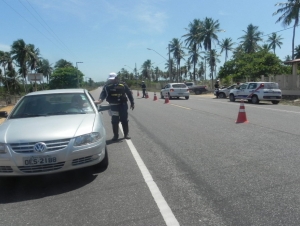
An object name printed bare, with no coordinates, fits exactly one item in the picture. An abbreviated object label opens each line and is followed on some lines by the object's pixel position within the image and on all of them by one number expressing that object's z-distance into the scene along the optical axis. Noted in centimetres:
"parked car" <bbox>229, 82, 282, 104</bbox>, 1591
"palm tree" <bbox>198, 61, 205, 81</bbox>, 8200
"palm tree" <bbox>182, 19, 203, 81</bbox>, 4313
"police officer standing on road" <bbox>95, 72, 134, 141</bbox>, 581
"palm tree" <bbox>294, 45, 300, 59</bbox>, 4843
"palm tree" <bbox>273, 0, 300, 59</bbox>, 2542
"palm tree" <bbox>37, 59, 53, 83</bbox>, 7564
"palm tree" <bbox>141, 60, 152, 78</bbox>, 9237
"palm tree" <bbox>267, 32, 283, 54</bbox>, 6026
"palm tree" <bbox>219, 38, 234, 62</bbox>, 5111
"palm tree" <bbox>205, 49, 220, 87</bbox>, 4293
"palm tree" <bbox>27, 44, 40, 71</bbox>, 5424
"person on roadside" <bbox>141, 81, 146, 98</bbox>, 2414
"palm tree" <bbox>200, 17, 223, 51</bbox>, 4143
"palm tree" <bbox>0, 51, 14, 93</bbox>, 5511
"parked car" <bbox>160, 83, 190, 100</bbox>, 2090
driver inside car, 456
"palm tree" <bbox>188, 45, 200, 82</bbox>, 4780
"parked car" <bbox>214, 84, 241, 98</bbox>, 2210
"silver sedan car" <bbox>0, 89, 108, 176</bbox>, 327
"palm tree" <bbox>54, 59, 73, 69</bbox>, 7649
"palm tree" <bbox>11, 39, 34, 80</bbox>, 5145
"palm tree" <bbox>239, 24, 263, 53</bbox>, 4544
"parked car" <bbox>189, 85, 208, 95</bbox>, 3239
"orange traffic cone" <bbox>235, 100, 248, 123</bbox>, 820
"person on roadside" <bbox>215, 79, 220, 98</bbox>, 2356
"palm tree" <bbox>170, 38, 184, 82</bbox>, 5633
